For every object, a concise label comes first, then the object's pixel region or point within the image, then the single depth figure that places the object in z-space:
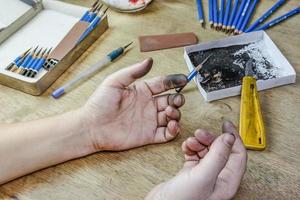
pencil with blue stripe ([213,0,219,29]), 0.88
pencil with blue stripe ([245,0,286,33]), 0.87
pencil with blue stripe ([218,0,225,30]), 0.88
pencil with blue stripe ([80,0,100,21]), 0.87
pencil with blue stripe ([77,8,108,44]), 0.83
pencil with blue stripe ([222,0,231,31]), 0.87
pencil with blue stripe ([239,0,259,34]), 0.86
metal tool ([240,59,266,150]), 0.64
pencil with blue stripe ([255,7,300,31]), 0.87
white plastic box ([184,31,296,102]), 0.72
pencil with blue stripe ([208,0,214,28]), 0.89
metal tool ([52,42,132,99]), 0.75
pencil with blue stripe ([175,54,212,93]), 0.73
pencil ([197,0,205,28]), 0.89
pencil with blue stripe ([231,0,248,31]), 0.87
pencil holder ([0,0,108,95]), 0.76
